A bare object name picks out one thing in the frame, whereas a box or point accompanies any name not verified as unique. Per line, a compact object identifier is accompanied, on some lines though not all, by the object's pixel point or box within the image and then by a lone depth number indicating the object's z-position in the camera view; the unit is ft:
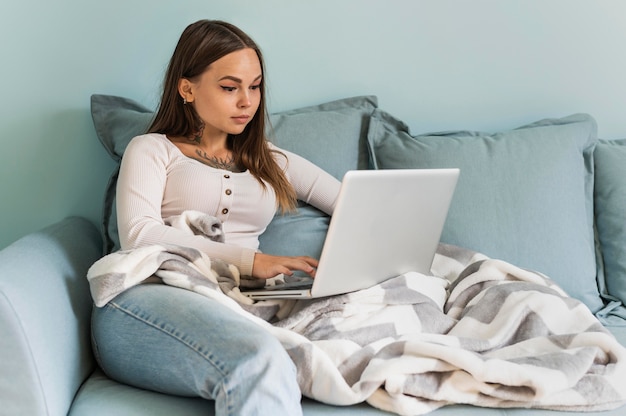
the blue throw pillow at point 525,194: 6.34
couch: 6.31
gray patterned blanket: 4.48
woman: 4.52
